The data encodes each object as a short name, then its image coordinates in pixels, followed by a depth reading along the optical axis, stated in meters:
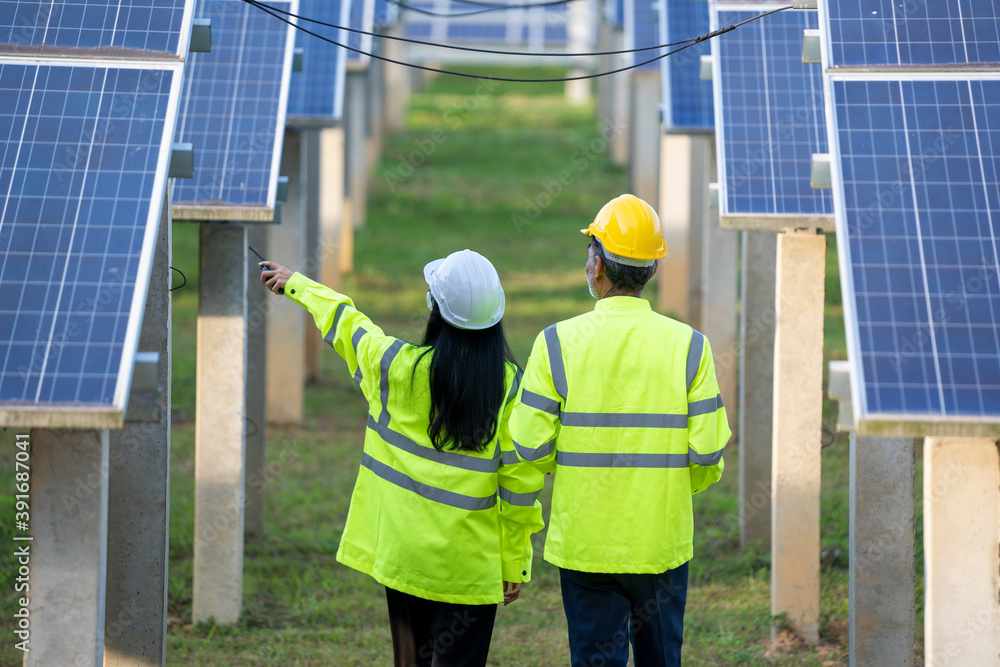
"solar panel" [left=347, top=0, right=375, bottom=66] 27.81
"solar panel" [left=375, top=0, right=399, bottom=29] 37.92
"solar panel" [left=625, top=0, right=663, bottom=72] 29.55
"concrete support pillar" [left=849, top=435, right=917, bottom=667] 8.87
